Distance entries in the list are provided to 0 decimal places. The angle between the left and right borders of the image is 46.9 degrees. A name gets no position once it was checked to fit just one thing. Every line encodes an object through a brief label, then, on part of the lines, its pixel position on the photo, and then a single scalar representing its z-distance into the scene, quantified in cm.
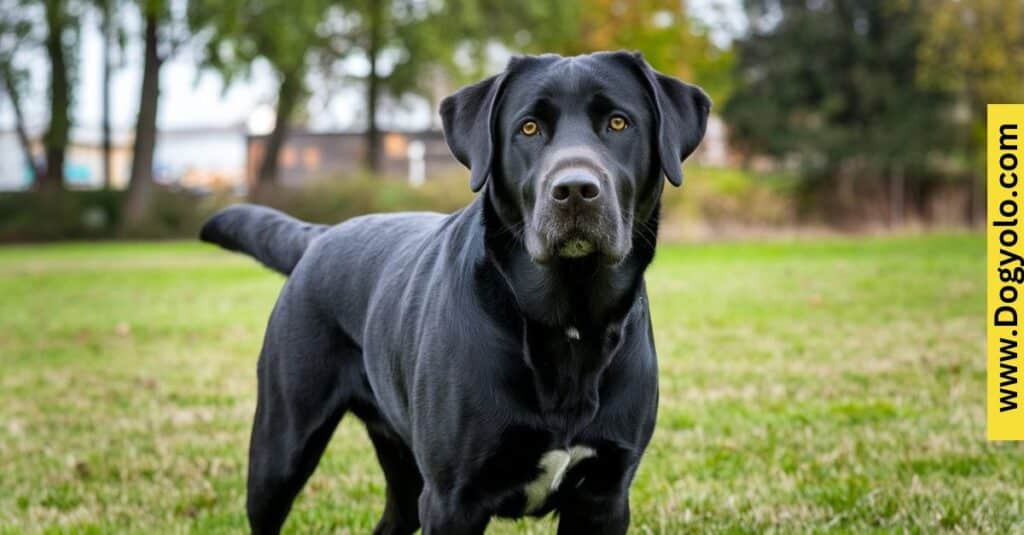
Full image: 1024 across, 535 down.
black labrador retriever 322
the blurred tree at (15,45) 3272
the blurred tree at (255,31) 2891
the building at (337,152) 4081
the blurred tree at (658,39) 3556
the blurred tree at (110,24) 3109
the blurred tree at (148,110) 3133
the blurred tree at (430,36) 3164
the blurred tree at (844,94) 3195
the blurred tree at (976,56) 2944
